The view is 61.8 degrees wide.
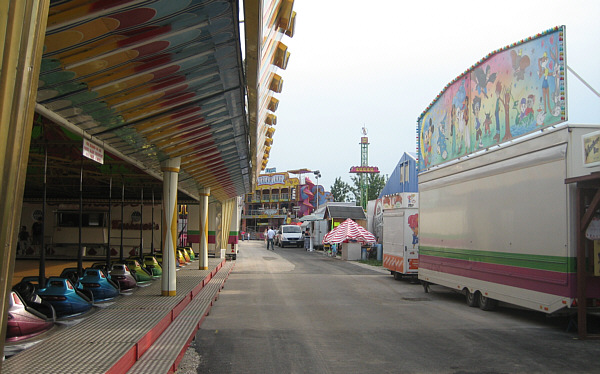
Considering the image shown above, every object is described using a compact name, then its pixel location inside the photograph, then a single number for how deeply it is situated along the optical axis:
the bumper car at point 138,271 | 13.37
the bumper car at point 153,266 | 14.82
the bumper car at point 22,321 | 6.28
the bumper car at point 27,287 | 7.92
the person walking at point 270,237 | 41.47
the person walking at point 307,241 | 45.02
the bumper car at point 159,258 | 17.08
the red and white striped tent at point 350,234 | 30.45
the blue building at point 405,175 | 31.25
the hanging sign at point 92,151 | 7.43
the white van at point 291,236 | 49.50
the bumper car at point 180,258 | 19.51
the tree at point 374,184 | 71.91
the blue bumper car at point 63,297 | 8.15
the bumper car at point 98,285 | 10.00
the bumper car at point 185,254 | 20.90
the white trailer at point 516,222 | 8.38
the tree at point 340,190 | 83.31
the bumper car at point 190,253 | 22.43
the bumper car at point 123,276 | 11.61
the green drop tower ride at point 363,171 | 70.88
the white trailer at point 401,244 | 17.53
